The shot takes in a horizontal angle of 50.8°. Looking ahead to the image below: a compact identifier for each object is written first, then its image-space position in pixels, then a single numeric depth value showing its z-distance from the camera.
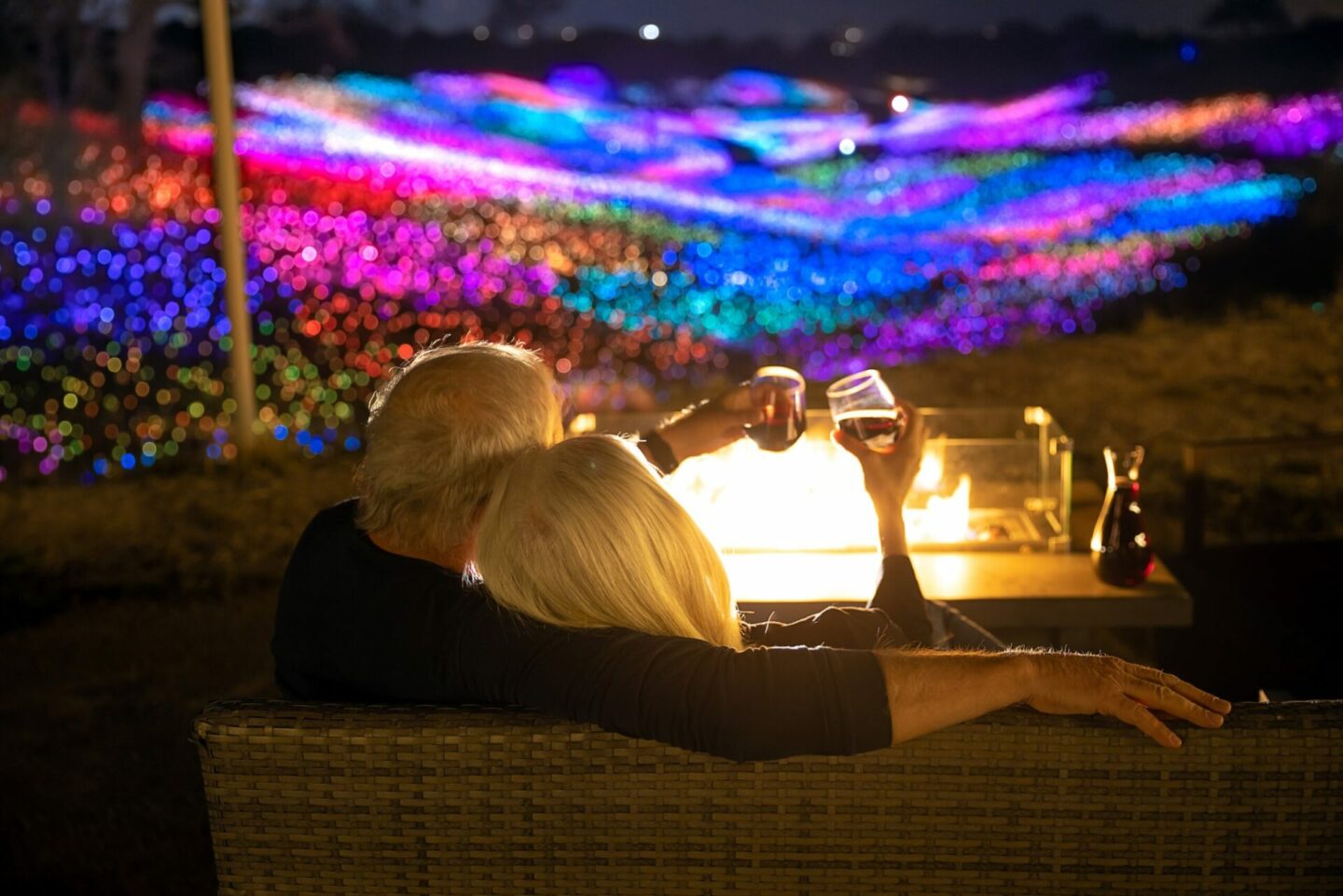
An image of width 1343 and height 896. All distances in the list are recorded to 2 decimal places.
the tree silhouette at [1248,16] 10.34
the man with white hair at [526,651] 1.25
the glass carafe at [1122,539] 2.41
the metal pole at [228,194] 4.86
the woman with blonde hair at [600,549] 1.32
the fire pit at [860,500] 2.62
